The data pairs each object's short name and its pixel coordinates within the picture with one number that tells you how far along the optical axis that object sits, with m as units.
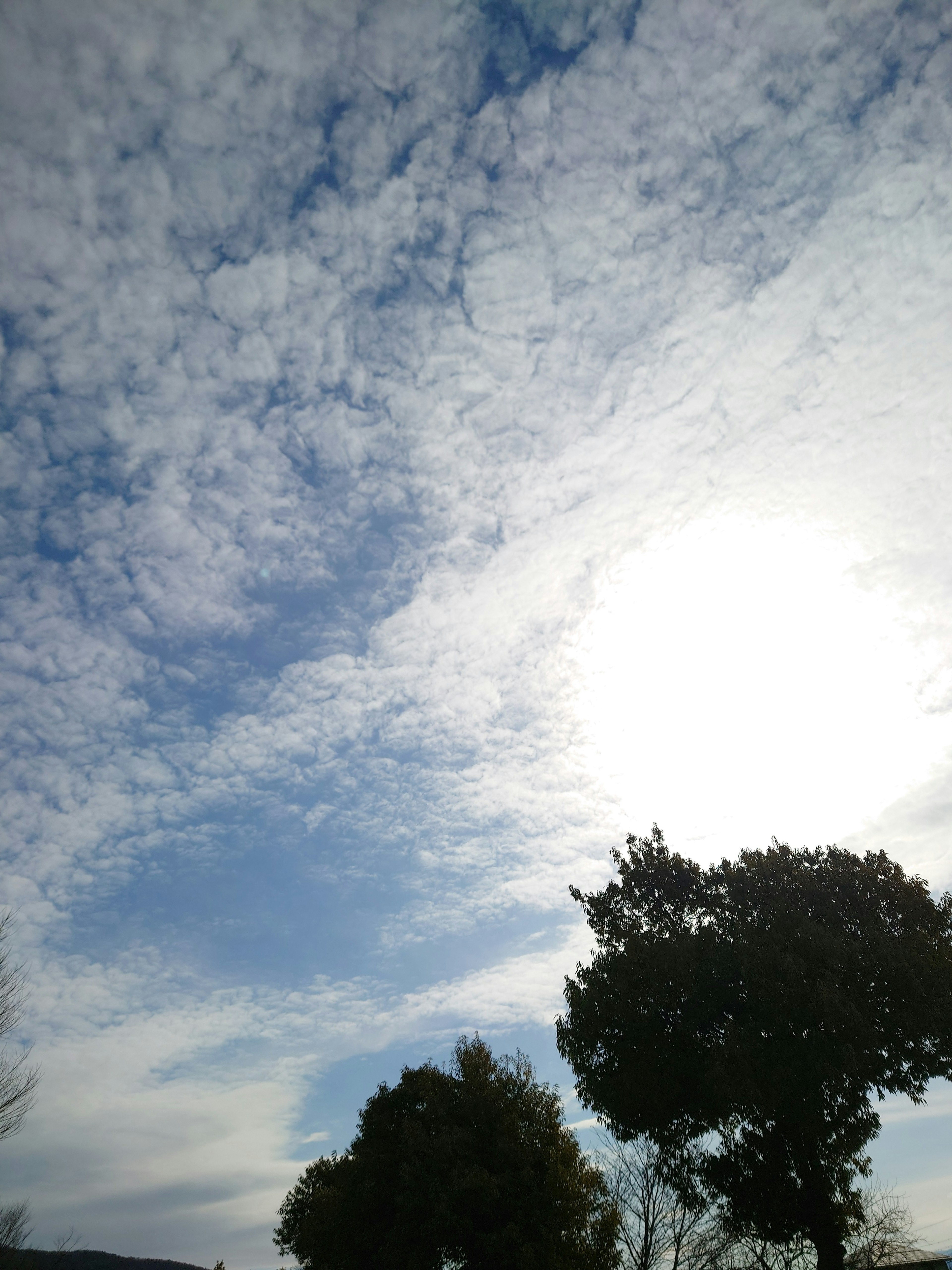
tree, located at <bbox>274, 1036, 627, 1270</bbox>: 23.41
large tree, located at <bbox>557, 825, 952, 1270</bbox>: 17.28
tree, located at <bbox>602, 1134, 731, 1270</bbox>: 21.28
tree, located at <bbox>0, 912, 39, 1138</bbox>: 19.11
